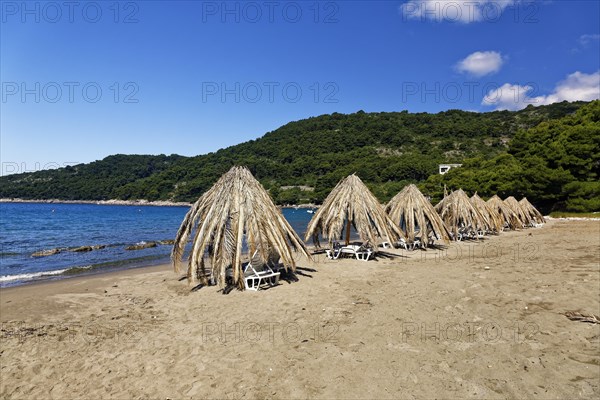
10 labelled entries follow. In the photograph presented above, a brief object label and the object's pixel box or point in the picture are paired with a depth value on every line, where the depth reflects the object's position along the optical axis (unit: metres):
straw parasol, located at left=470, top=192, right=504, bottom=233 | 20.83
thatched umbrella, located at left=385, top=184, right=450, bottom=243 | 14.91
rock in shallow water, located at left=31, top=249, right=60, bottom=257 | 18.97
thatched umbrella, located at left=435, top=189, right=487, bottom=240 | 18.56
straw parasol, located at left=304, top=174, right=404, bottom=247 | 12.46
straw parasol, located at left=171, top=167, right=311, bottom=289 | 8.73
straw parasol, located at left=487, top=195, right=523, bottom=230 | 24.62
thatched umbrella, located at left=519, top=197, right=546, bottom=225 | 26.93
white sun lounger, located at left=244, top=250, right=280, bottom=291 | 9.21
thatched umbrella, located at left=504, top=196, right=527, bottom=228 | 26.03
